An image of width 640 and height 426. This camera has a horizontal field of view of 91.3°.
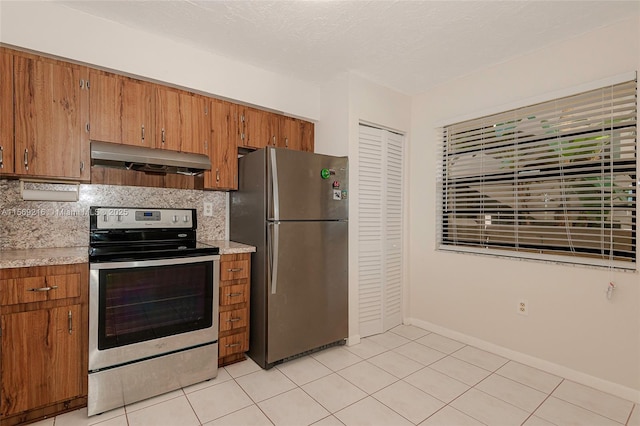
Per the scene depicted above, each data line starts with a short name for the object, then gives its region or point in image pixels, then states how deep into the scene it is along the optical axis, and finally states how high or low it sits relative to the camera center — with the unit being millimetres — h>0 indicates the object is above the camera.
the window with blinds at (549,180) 2223 +288
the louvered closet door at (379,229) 3201 -163
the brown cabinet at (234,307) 2510 -774
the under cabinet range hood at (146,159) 2133 +387
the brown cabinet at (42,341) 1741 -756
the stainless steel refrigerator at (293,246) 2514 -280
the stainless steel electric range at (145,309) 1936 -653
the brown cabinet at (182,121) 2500 +765
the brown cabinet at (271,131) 2947 +828
